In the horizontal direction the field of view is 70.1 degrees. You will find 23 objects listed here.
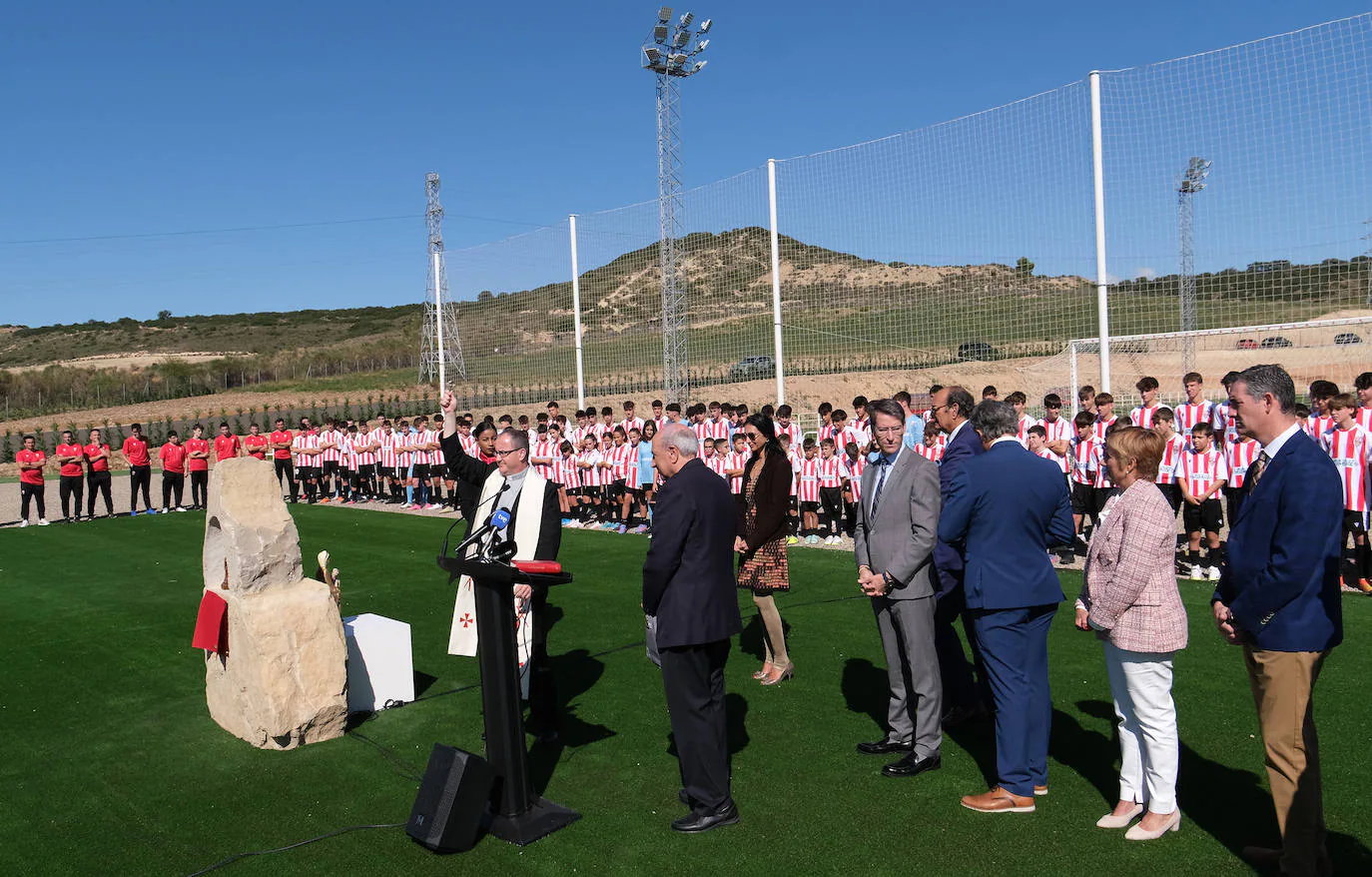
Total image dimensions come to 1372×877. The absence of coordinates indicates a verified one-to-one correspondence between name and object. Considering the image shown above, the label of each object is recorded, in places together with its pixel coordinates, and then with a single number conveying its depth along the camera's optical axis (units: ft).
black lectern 13.61
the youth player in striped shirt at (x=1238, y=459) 31.35
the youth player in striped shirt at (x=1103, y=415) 34.35
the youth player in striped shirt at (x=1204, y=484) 31.60
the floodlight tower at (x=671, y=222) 55.47
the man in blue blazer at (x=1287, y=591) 11.03
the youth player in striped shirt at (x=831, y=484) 42.80
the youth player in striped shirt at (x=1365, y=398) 29.09
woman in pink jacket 12.80
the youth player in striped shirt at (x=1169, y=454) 32.09
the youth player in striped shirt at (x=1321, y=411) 30.22
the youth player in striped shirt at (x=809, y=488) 43.14
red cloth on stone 18.49
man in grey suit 15.70
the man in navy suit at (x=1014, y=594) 13.87
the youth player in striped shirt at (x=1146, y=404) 33.17
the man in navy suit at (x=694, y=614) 13.89
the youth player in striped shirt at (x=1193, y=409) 32.42
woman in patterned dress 20.31
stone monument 17.69
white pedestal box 19.94
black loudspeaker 13.42
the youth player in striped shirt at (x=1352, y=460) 28.17
